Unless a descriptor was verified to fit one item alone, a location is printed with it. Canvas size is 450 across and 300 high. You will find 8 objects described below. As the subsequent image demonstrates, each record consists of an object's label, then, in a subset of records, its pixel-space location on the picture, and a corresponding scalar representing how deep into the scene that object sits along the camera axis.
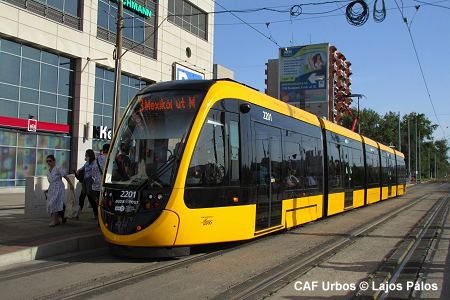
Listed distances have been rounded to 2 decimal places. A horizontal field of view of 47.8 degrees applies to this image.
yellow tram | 8.56
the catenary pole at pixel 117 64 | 17.48
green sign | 33.67
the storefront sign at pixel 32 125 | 27.44
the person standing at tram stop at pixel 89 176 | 12.48
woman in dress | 11.50
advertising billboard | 60.44
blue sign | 25.14
